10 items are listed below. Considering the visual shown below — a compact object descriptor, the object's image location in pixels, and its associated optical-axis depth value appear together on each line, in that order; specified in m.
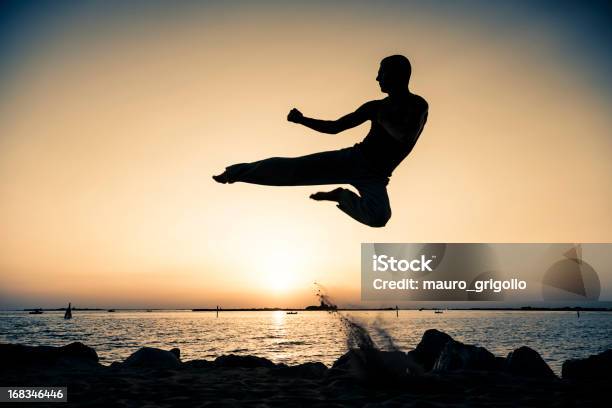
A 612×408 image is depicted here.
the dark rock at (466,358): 12.25
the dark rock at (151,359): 11.96
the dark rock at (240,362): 11.87
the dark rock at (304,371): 9.48
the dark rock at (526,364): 12.37
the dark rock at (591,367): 11.09
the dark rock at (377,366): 8.57
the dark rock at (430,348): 15.98
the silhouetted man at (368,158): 5.29
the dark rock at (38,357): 10.47
